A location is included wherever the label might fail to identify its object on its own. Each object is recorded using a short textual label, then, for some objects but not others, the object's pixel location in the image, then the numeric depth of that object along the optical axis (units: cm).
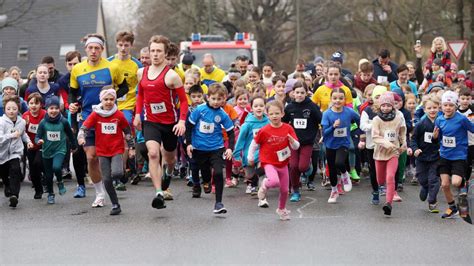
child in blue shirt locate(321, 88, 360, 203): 1380
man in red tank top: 1227
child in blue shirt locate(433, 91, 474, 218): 1235
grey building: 7338
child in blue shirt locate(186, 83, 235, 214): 1317
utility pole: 5573
